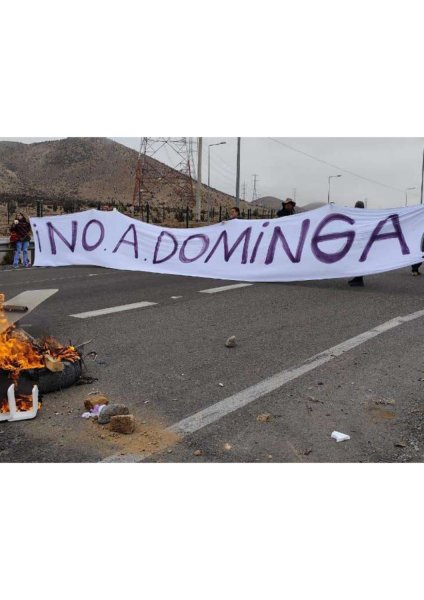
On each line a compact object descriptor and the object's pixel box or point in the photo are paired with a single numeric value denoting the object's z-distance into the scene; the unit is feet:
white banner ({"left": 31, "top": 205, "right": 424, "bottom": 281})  33.06
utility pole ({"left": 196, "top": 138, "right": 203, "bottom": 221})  137.18
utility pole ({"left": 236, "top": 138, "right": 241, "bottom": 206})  101.97
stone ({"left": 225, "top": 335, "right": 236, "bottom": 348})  20.20
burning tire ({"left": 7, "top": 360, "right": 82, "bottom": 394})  14.20
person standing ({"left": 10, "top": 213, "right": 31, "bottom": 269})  50.49
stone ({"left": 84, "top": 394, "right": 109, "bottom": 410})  14.03
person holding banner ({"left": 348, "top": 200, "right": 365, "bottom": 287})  35.65
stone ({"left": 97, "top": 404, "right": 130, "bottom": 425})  13.19
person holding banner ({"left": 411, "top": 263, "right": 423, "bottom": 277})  41.50
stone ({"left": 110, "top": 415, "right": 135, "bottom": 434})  12.72
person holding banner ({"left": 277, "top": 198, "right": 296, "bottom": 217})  38.40
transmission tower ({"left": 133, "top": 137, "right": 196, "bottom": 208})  320.50
